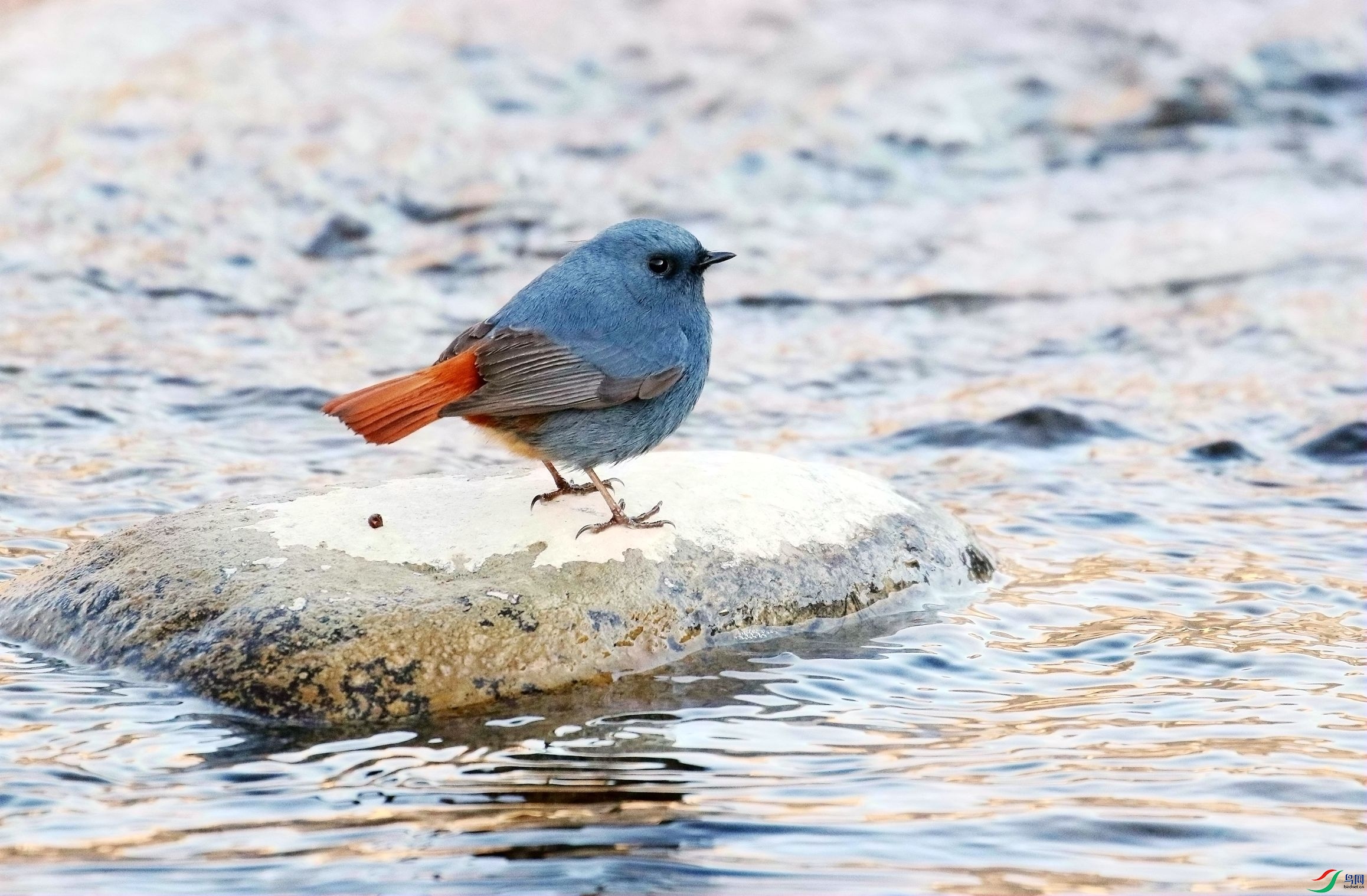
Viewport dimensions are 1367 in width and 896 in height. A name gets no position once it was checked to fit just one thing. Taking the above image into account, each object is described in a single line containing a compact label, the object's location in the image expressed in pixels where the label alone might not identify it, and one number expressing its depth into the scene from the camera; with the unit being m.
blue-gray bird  9.73
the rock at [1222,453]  14.87
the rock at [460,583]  8.97
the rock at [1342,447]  14.96
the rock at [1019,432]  15.41
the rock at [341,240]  20.27
